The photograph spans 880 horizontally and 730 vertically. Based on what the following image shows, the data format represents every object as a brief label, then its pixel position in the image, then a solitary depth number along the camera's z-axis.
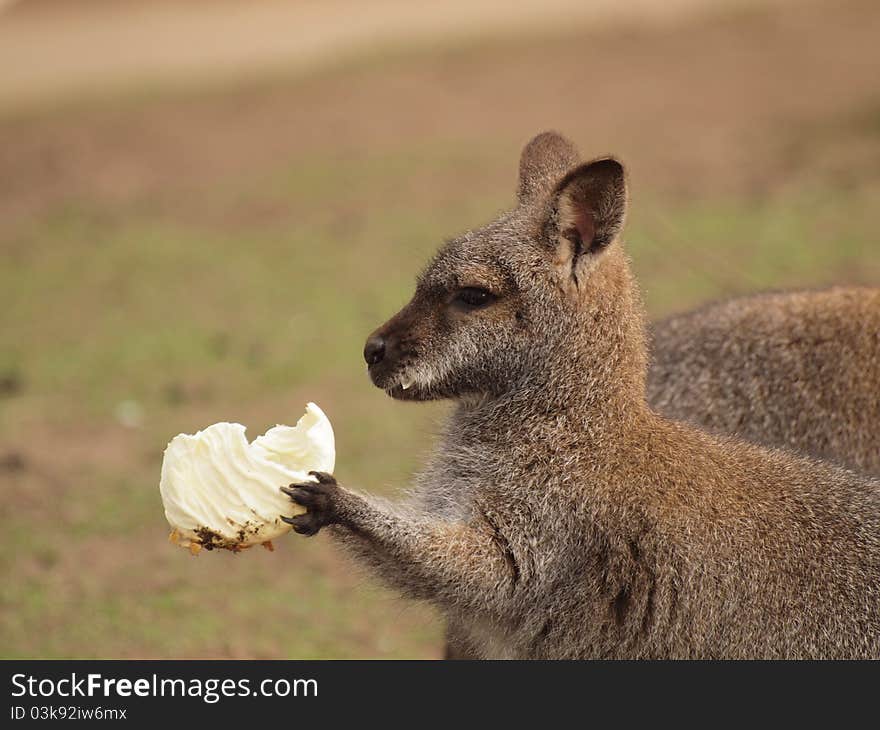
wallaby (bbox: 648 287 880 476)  11.52
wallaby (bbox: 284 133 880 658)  9.73
